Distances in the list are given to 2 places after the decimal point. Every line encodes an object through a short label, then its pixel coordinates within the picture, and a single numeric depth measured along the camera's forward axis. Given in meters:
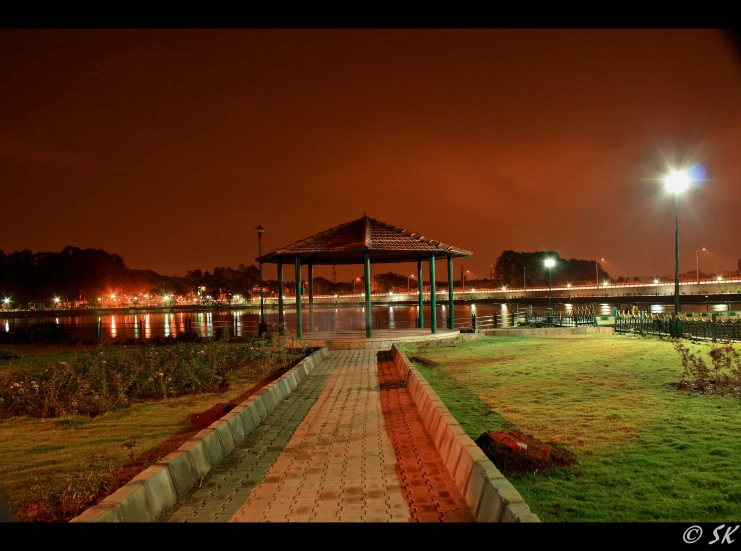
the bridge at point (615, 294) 83.88
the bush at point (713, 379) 9.95
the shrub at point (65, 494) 4.81
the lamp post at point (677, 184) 22.73
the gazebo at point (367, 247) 22.00
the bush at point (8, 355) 21.25
